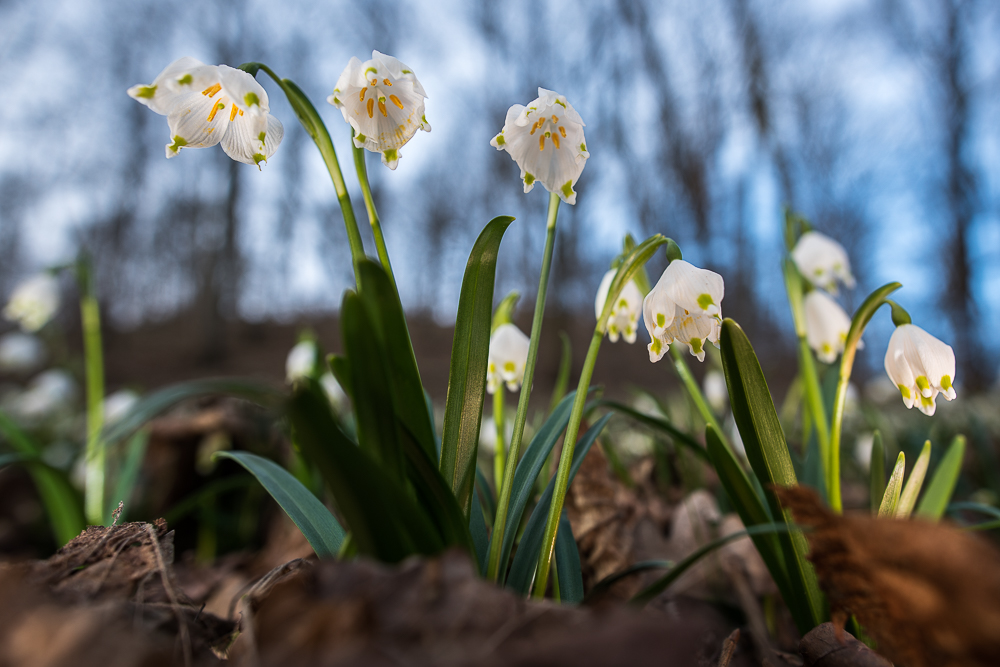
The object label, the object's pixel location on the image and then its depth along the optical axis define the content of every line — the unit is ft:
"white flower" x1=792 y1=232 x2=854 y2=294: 1.08
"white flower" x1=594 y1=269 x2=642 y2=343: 0.91
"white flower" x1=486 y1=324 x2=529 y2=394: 0.93
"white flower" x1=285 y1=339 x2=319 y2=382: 1.66
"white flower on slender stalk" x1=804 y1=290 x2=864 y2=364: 0.99
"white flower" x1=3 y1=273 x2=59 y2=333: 1.64
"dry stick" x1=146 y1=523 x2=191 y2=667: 0.58
